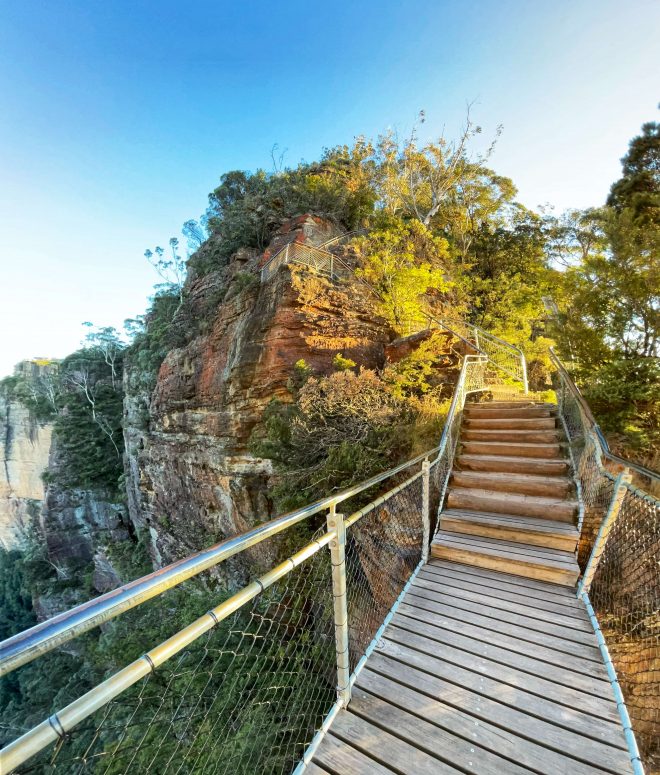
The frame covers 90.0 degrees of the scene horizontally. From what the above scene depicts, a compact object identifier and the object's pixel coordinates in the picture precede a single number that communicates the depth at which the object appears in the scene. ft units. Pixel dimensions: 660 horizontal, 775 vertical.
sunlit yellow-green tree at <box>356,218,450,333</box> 30.22
